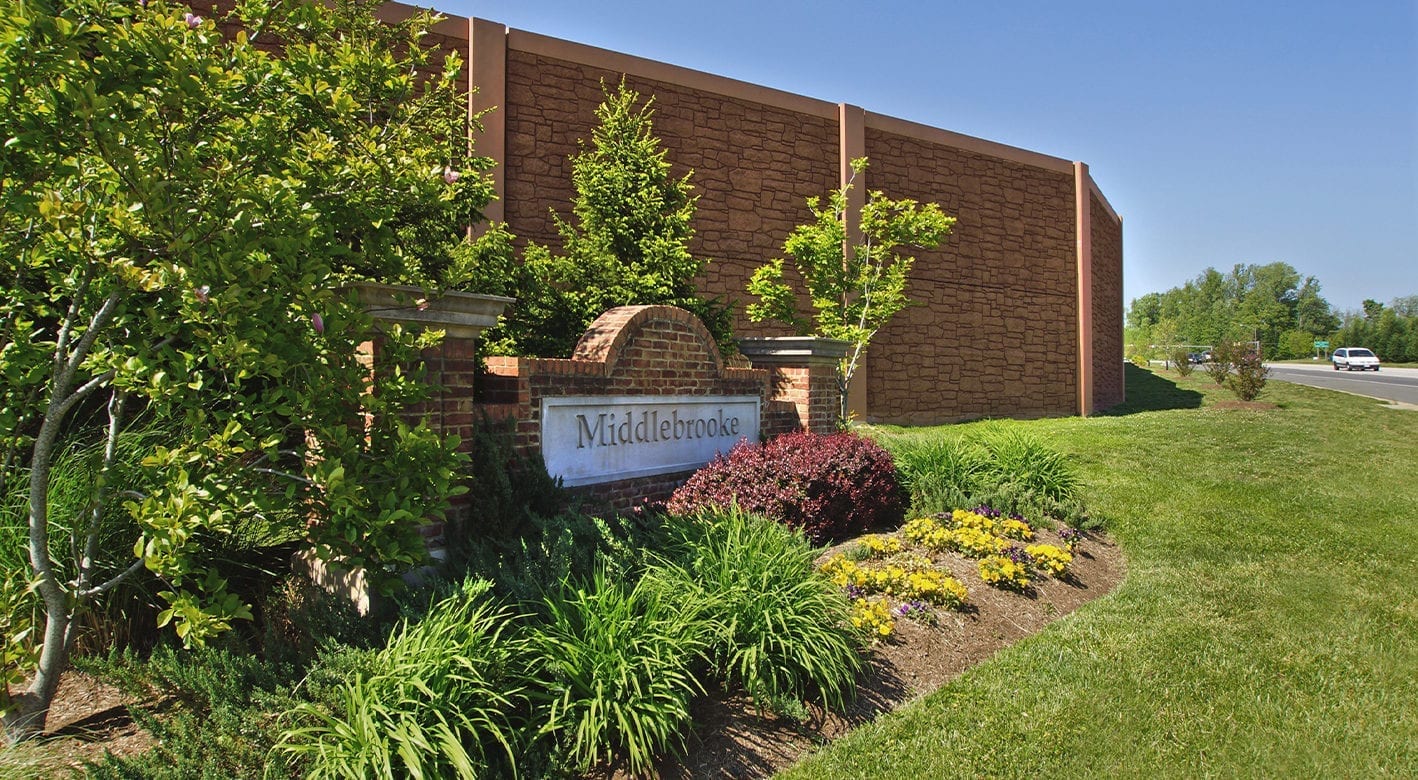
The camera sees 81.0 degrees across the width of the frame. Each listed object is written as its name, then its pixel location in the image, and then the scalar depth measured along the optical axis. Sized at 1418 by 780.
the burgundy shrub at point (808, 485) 6.39
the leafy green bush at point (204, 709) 2.98
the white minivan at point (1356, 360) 55.31
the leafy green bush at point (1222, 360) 21.88
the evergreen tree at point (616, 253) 7.84
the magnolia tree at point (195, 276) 2.95
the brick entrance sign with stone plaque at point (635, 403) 5.78
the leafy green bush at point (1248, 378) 20.12
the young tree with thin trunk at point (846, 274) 11.33
